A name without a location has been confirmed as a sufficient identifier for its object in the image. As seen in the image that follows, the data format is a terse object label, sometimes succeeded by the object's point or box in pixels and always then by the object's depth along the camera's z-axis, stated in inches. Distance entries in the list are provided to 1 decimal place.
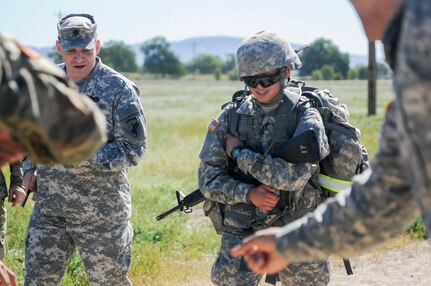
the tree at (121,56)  4655.3
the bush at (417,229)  337.7
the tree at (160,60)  4830.2
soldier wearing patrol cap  205.9
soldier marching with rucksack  191.9
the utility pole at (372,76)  979.9
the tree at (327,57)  4097.0
